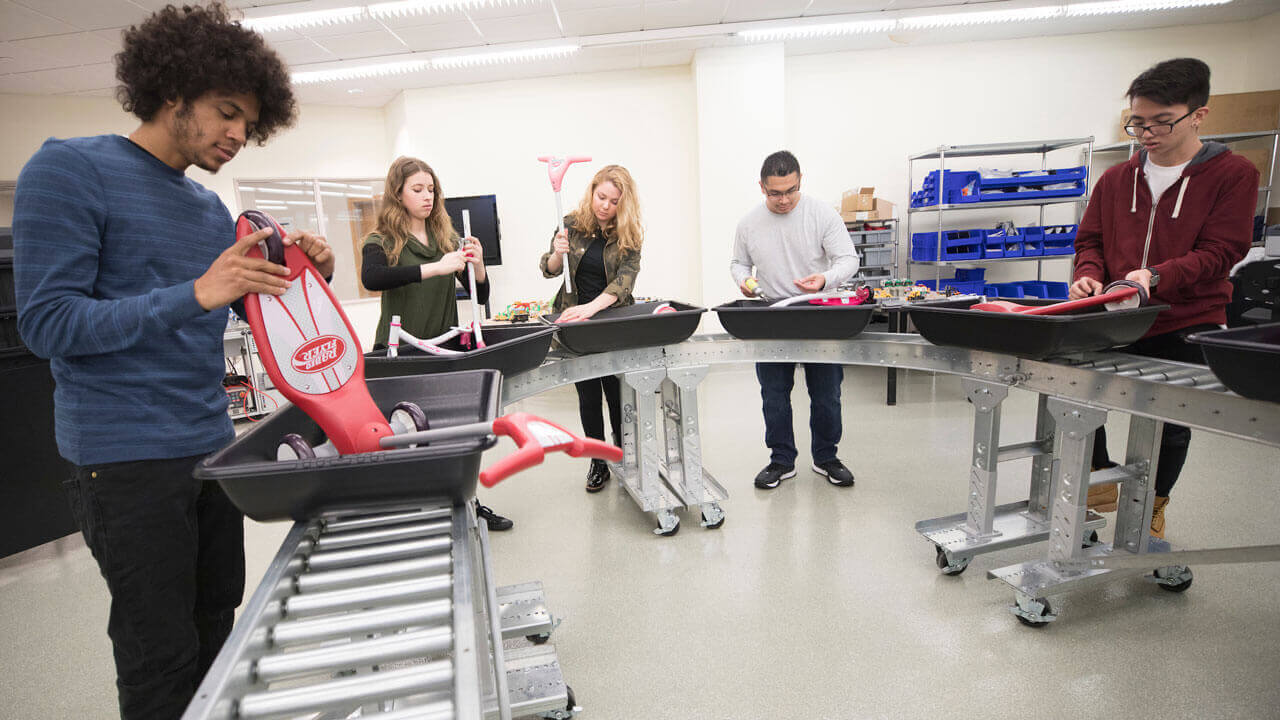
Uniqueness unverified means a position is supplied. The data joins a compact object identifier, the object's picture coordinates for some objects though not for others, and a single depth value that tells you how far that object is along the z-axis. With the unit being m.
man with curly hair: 0.86
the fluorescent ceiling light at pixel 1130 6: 4.82
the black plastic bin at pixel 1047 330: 1.46
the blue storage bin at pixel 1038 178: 4.97
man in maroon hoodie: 1.69
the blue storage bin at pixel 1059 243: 5.05
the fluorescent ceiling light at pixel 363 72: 5.23
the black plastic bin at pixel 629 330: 1.92
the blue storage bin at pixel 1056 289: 5.17
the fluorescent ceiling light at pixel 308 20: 4.15
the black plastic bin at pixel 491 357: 1.34
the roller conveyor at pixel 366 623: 0.51
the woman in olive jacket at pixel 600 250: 2.49
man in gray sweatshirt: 2.56
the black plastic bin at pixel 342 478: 0.67
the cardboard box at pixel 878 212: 5.27
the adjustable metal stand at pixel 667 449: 2.25
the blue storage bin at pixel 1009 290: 5.19
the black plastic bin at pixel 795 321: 1.95
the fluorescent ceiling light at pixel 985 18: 4.85
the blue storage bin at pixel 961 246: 5.09
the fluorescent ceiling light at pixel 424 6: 4.12
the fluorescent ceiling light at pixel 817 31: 4.91
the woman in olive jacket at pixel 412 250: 2.04
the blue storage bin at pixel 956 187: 5.04
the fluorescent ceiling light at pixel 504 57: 5.14
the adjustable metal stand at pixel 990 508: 1.92
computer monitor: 5.67
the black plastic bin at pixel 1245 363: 1.04
